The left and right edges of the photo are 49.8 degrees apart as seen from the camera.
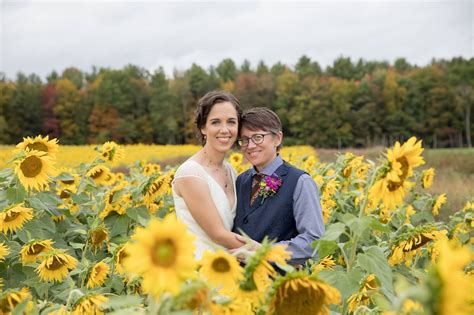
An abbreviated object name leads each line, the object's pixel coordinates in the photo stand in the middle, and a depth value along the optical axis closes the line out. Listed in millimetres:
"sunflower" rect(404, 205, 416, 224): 4834
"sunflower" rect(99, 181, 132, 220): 4242
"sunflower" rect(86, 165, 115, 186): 4570
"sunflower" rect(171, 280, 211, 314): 1116
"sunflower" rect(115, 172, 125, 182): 6866
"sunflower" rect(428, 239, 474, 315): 879
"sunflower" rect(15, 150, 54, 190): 3126
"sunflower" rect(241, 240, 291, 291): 1348
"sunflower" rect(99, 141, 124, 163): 4543
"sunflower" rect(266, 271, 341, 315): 1350
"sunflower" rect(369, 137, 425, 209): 1604
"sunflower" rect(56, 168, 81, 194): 4855
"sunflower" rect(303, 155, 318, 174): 6178
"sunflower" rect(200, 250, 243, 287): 1418
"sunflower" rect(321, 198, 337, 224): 4488
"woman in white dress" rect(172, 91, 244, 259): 3059
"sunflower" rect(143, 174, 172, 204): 4090
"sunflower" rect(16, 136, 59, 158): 3375
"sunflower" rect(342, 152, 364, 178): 5195
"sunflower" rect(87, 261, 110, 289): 2596
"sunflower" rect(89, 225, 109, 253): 3666
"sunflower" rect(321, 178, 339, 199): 4605
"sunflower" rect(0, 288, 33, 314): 1545
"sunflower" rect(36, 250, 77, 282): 2428
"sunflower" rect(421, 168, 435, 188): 5875
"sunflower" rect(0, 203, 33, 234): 3011
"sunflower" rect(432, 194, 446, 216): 5637
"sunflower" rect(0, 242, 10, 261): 2526
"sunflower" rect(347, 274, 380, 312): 2141
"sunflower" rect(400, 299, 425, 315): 1120
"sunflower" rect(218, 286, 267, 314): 1317
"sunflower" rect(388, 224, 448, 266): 2516
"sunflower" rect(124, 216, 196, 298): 1083
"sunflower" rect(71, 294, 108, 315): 1626
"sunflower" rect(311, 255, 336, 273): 2630
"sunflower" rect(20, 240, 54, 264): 2736
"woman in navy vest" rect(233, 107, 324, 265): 2870
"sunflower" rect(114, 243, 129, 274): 2617
